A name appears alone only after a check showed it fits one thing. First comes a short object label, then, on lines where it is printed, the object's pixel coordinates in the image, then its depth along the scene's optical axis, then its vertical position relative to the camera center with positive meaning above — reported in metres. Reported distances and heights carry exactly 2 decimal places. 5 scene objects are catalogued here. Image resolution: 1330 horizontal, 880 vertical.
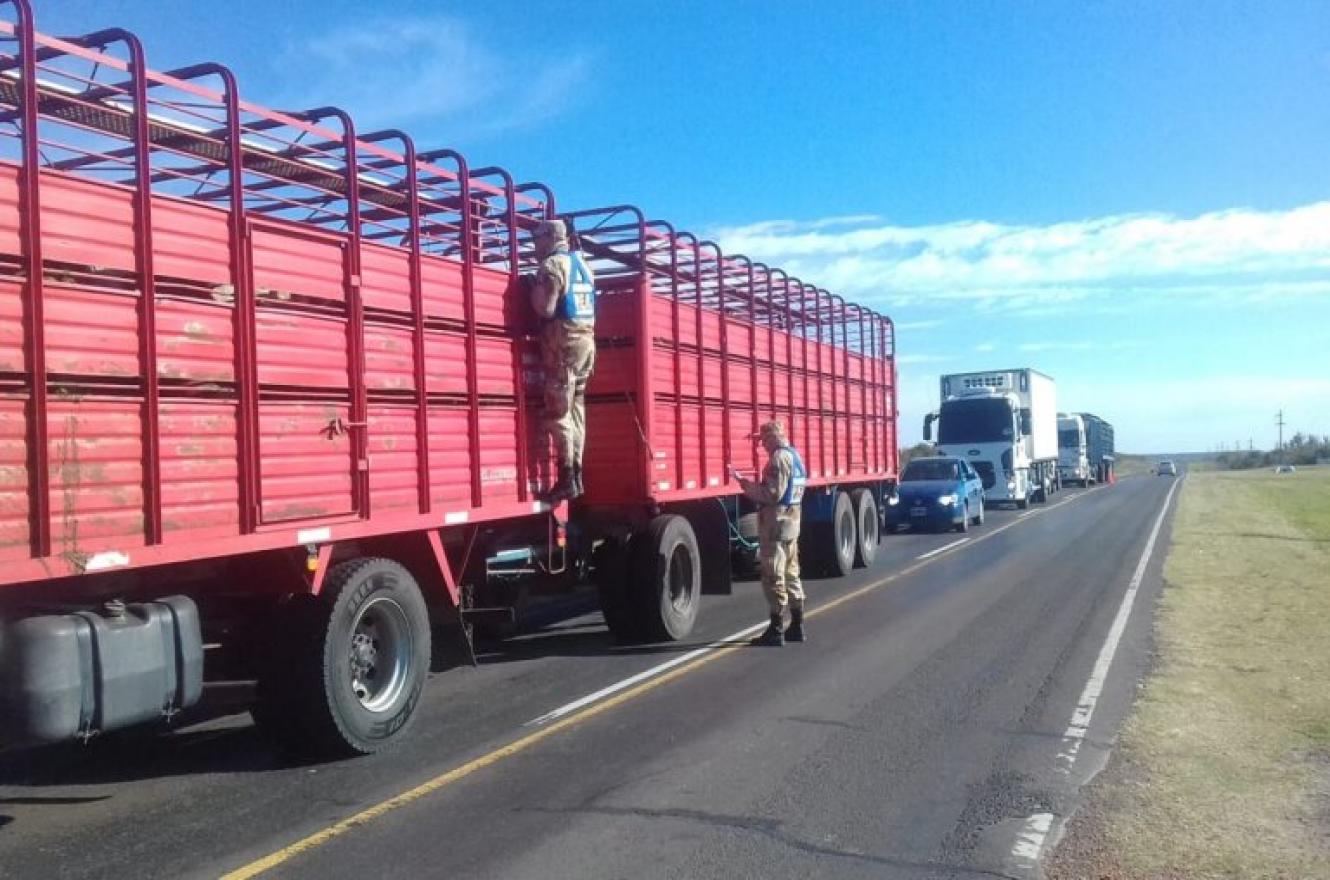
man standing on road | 10.68 -0.61
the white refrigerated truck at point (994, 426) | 34.16 +0.91
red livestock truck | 5.22 +0.28
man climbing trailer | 8.88 +1.10
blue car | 25.84 -0.88
